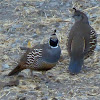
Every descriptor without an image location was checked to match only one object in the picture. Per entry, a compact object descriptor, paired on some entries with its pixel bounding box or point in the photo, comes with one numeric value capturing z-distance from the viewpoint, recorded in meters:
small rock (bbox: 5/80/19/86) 12.95
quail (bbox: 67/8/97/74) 13.42
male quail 13.17
